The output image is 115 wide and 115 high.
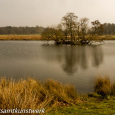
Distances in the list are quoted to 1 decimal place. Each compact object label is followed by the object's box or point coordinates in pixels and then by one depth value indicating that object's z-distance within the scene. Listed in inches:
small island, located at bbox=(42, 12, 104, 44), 1476.4
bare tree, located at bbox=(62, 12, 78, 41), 1484.4
